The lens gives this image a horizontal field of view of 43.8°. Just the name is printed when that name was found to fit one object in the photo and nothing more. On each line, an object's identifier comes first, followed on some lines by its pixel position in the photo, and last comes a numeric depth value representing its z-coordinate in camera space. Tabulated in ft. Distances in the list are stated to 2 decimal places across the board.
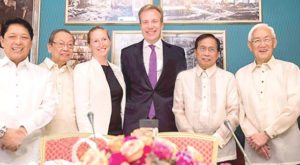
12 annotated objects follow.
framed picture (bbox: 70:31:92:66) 11.76
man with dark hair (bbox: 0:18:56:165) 8.37
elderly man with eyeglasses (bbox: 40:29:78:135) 9.32
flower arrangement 3.41
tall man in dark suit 9.48
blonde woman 9.14
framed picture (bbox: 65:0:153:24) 11.82
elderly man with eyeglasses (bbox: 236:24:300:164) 8.96
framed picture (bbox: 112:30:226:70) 11.58
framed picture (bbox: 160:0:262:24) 11.66
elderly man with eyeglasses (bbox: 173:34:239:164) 9.25
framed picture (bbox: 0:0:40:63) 11.94
